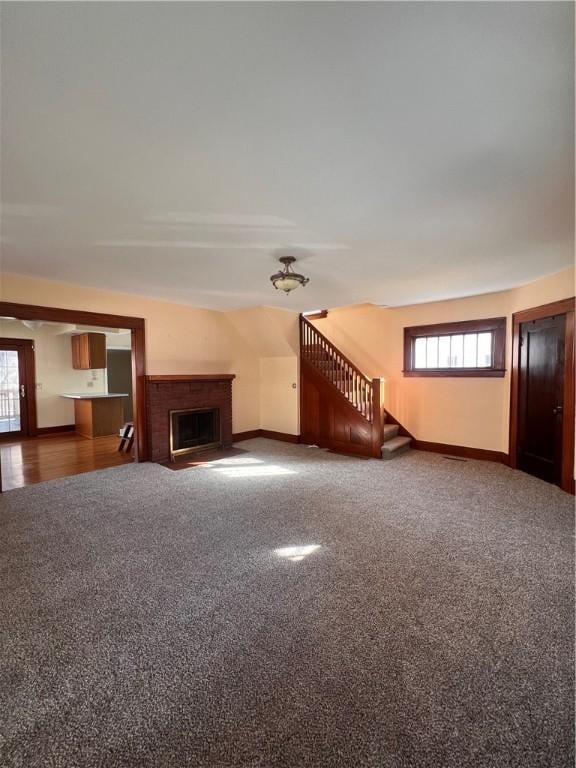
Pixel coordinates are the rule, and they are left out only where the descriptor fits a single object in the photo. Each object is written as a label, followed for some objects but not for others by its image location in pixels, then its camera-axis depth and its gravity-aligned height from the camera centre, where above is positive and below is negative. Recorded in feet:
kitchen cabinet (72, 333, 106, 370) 24.98 +1.90
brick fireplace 17.69 -1.79
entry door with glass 24.20 -1.06
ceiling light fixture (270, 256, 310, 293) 10.94 +3.15
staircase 18.08 -1.94
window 16.62 +1.27
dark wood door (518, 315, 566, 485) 13.08 -1.11
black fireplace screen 18.78 -3.37
